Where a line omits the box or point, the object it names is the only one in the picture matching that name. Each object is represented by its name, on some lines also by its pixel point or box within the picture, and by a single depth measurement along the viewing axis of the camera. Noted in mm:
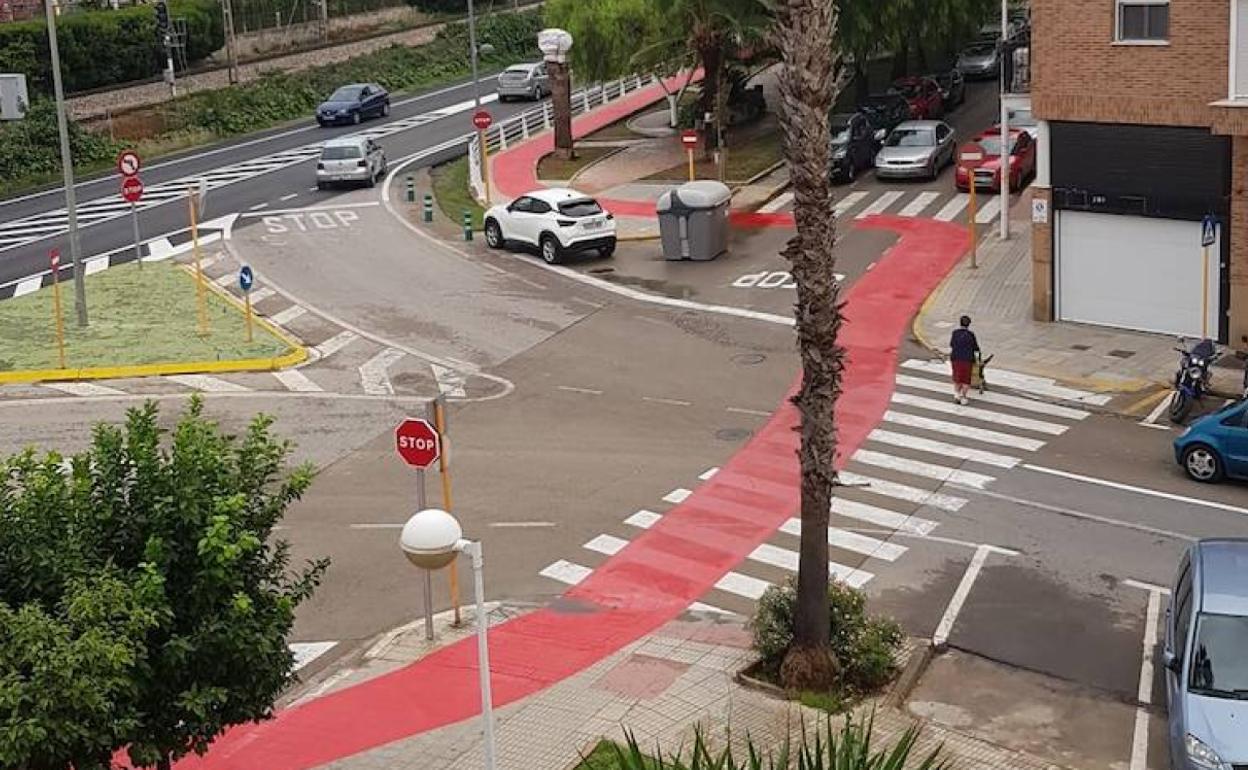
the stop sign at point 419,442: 17141
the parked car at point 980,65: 56375
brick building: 27703
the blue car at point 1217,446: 21422
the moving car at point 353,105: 60656
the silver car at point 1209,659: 13117
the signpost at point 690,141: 40281
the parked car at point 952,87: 51594
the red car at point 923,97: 48875
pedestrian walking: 25594
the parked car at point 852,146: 42781
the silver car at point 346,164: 47188
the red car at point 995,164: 40594
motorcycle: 24656
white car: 36500
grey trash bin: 35844
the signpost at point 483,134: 41856
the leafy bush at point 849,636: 16125
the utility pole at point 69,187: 31125
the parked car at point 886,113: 46000
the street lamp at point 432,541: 11273
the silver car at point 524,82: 63938
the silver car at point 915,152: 42344
